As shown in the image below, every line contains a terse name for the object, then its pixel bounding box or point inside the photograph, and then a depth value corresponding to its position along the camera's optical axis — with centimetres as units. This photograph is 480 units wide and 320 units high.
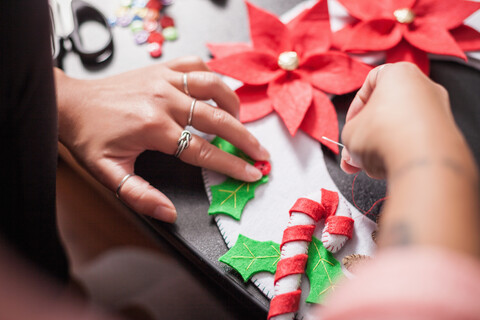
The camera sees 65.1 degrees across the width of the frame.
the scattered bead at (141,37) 67
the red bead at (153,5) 70
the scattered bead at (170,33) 68
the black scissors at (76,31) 64
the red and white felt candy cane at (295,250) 40
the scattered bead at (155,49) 66
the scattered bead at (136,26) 68
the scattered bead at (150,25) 68
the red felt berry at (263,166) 51
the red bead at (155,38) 67
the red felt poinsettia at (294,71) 54
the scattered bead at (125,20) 69
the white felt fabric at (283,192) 45
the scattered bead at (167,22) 69
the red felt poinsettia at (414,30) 56
